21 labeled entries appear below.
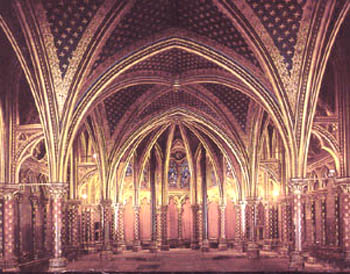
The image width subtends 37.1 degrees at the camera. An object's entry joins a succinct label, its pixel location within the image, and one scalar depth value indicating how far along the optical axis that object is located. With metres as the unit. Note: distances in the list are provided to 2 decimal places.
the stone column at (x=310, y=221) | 29.48
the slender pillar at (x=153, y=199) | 37.44
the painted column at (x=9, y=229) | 21.34
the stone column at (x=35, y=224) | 28.02
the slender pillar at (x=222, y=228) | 37.83
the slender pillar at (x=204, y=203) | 36.69
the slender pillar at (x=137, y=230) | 38.12
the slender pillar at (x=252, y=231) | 29.32
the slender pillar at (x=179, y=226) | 40.56
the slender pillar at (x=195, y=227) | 38.91
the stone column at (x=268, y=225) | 35.47
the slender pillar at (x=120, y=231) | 36.64
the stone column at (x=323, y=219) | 27.31
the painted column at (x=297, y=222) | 19.91
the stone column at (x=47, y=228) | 29.94
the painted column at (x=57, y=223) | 19.55
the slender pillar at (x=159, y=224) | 38.59
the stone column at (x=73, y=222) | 30.41
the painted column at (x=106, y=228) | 29.67
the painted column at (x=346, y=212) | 20.83
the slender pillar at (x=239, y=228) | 34.07
